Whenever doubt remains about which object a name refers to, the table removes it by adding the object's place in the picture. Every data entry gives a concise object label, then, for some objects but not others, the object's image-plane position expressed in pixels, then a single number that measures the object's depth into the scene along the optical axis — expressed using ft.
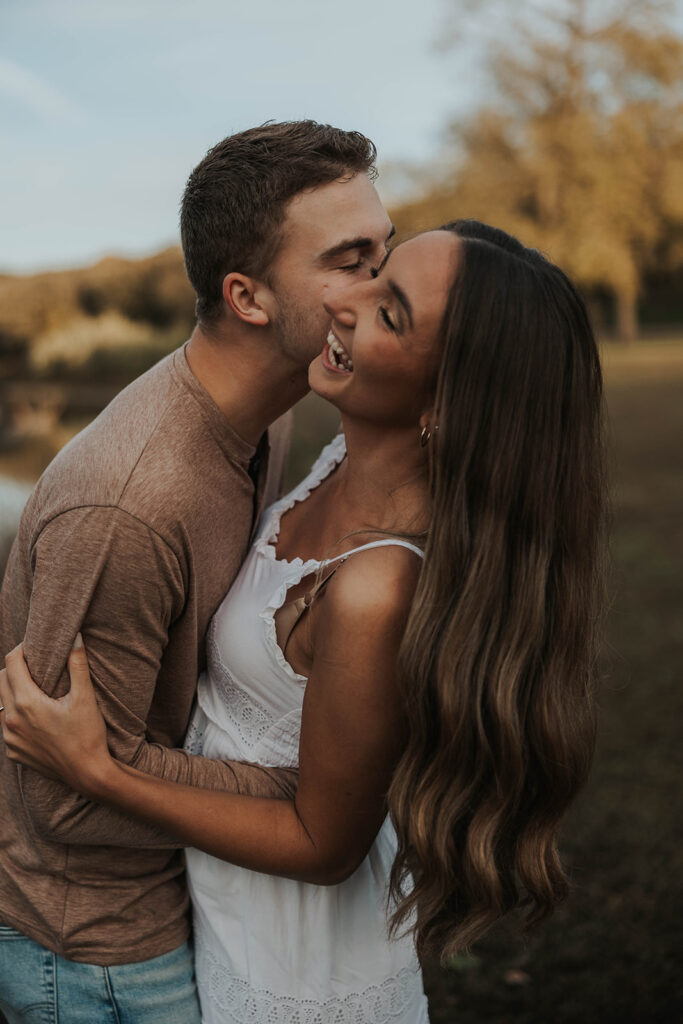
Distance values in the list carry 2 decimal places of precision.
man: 6.08
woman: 5.90
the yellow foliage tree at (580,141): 68.08
